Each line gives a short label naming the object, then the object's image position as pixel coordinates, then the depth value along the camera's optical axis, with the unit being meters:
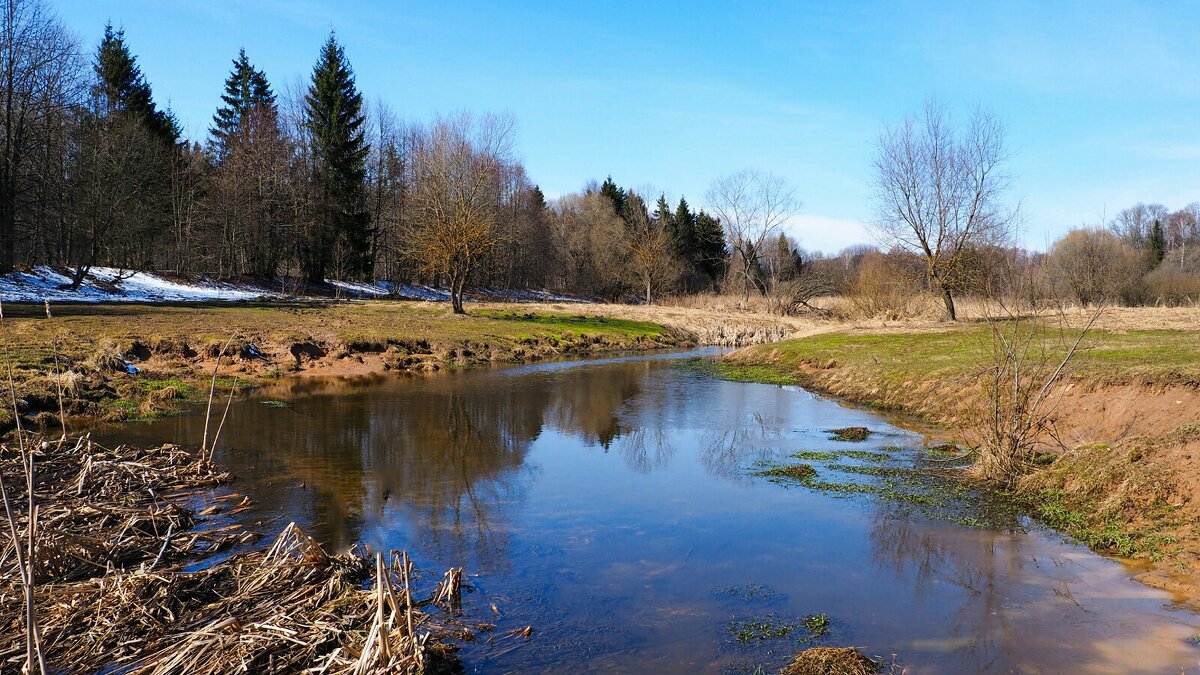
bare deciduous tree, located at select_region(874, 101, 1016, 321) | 29.19
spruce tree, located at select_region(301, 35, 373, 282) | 45.50
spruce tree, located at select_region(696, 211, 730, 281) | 79.56
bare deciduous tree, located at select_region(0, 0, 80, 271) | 29.59
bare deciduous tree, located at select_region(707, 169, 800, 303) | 54.47
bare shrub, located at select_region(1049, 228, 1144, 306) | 36.78
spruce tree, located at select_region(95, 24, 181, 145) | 41.28
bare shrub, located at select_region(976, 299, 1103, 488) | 9.33
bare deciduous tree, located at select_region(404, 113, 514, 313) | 33.47
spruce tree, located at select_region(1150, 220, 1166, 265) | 58.88
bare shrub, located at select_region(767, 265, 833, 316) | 44.09
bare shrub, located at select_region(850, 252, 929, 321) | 31.44
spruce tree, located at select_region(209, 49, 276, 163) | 47.84
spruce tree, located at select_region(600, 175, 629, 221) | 81.06
